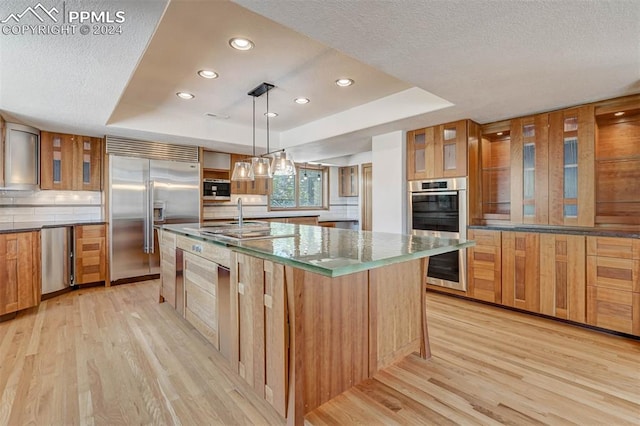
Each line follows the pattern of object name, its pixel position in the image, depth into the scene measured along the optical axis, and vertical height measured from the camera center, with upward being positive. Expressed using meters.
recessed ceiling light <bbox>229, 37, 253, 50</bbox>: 2.29 +1.30
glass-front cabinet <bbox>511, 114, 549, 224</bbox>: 3.33 +0.47
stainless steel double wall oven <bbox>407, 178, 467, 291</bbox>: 3.73 -0.09
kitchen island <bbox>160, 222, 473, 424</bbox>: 1.58 -0.60
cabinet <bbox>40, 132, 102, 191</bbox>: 4.16 +0.72
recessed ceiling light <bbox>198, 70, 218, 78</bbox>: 2.83 +1.31
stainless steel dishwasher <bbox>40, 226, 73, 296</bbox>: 3.76 -0.59
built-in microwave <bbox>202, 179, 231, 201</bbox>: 5.32 +0.41
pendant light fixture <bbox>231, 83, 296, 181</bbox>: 2.84 +0.43
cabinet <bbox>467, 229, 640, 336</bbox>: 2.69 -0.65
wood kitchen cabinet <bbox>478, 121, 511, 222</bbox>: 3.82 +0.46
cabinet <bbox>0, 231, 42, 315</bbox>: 3.03 -0.61
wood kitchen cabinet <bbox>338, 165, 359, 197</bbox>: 7.70 +0.78
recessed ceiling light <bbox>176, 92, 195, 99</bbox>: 3.42 +1.34
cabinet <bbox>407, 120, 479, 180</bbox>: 3.65 +0.79
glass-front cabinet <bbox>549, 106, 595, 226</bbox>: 3.03 +0.45
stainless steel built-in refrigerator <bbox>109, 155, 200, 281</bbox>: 4.41 +0.10
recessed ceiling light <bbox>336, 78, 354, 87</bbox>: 3.08 +1.34
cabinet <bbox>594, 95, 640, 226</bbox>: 3.01 +0.46
